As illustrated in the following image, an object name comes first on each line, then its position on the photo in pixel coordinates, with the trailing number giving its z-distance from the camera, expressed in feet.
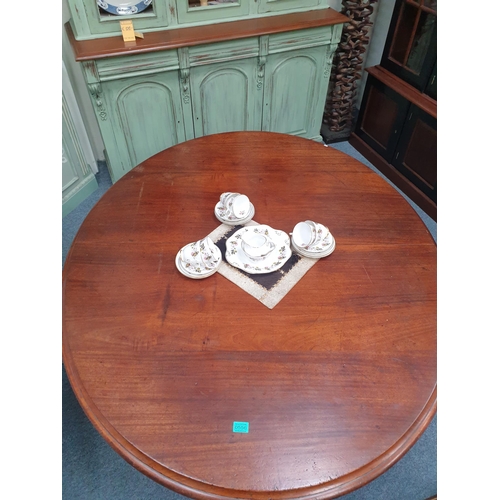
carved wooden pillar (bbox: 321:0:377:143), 7.80
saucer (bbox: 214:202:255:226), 4.44
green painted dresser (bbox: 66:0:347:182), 6.30
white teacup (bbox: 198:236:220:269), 3.96
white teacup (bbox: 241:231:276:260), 4.06
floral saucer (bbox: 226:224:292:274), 4.06
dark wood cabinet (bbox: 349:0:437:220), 7.22
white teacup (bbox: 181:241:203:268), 3.96
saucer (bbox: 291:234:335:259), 4.14
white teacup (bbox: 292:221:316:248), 4.16
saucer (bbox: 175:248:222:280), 3.92
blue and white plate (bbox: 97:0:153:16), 6.15
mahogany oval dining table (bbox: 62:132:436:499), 2.86
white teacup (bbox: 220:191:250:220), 4.44
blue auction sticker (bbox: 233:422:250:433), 2.95
